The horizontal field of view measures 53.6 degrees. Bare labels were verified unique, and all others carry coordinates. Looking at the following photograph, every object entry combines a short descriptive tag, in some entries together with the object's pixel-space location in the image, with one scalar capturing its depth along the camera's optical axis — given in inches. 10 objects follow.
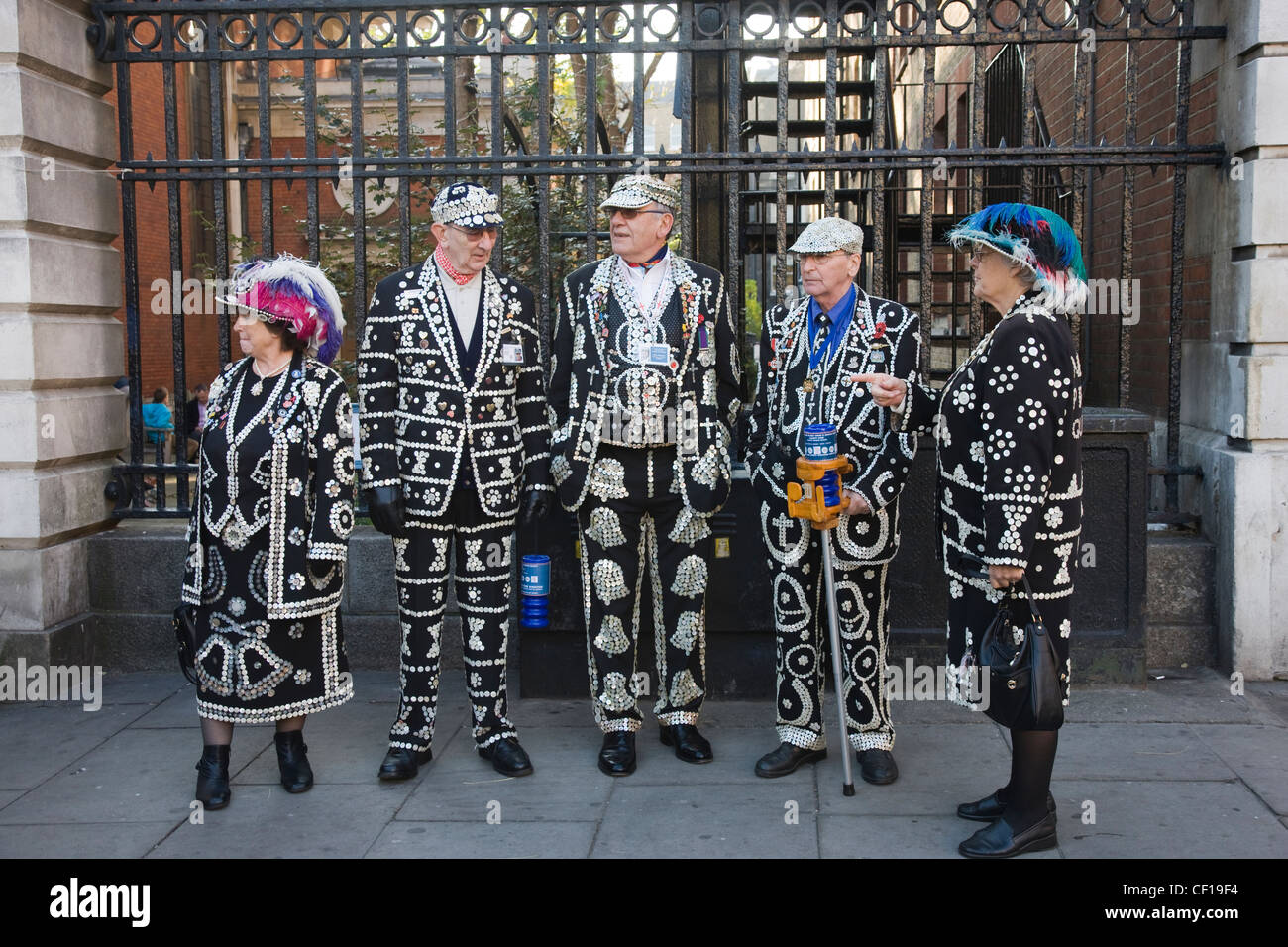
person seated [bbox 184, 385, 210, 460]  585.2
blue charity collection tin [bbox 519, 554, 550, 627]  226.7
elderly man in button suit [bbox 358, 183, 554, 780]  193.3
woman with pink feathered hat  184.2
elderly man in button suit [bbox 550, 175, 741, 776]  196.9
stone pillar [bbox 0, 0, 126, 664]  244.1
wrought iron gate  242.1
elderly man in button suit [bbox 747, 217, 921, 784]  189.9
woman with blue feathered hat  157.6
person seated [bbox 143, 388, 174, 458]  564.4
